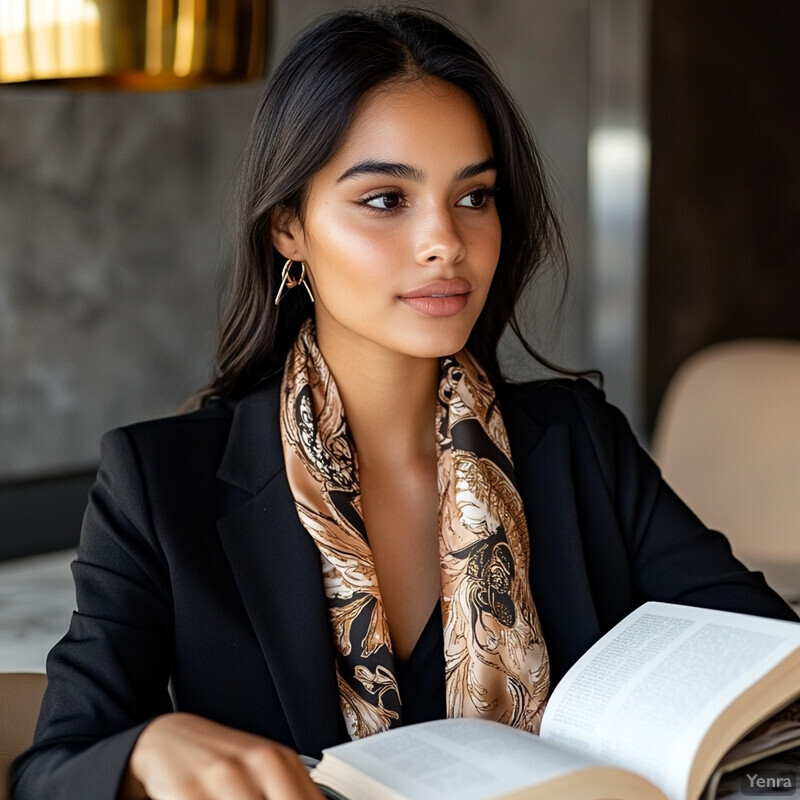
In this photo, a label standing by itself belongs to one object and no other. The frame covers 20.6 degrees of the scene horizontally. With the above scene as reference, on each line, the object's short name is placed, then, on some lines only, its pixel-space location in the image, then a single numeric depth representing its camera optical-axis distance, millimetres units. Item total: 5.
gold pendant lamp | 1286
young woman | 1325
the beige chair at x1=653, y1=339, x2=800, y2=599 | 2092
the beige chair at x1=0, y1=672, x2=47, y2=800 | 1287
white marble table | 1468
